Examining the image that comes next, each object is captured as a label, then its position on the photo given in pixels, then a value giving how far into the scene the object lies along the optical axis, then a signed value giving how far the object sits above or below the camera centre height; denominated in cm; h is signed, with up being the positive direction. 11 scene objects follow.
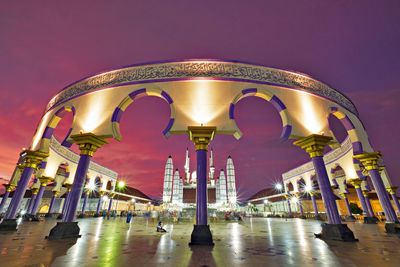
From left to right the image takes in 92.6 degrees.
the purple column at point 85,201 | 2230 +154
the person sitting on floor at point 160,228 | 836 -53
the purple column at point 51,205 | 2018 +100
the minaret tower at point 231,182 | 4666 +751
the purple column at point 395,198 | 1473 +123
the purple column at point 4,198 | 1842 +155
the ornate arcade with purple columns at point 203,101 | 691 +426
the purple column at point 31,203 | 1692 +105
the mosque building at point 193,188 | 4738 +703
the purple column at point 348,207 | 1862 +69
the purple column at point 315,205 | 2156 +102
